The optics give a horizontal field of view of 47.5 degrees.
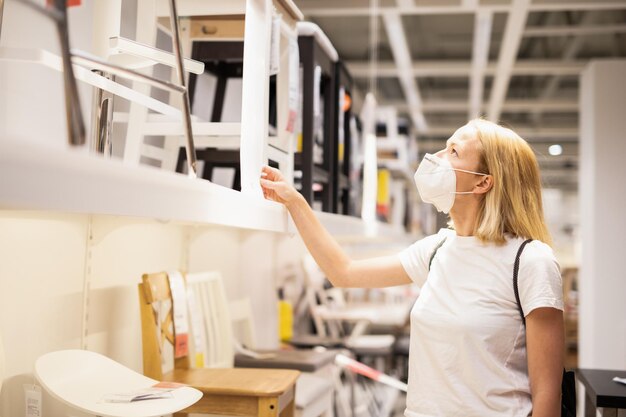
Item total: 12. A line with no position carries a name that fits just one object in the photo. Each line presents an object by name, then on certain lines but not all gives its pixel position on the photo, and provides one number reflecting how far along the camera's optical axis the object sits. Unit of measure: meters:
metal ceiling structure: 4.66
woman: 1.79
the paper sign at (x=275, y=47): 2.27
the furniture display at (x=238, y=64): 2.29
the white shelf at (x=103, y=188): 0.89
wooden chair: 2.44
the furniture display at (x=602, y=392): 2.20
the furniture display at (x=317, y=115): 3.10
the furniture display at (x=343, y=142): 3.86
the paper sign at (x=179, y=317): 2.74
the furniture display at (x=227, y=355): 3.29
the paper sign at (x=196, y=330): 3.06
